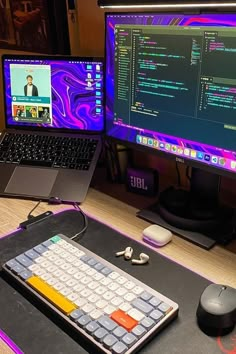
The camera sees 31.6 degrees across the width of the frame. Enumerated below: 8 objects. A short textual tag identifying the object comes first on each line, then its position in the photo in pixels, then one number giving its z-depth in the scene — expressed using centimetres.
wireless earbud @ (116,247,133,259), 85
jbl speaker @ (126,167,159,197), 113
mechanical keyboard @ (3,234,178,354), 64
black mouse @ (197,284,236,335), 65
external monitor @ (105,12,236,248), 87
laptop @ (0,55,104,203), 114
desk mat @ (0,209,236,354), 64
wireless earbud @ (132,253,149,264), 83
